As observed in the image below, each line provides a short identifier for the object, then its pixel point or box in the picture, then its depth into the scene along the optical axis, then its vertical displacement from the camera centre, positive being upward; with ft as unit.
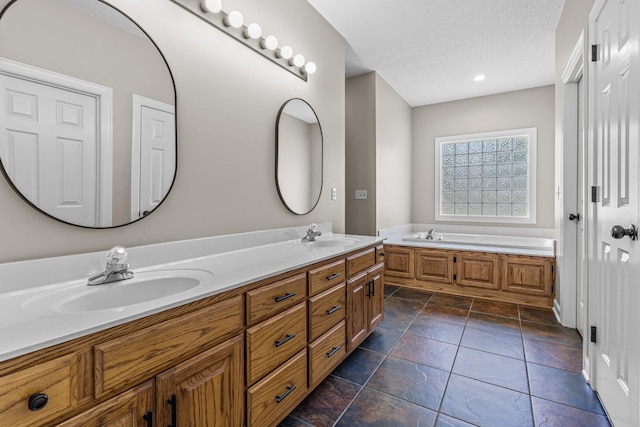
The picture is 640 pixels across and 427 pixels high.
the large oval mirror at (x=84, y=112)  3.29 +1.27
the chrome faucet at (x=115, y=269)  3.51 -0.66
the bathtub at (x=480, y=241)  11.63 -1.11
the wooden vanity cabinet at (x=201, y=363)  2.17 -1.47
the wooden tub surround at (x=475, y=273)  9.86 -2.09
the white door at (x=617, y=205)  3.87 +0.16
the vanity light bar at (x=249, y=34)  5.16 +3.56
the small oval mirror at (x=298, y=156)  7.01 +1.44
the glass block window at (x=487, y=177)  13.66 +1.85
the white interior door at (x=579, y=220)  7.86 -0.12
